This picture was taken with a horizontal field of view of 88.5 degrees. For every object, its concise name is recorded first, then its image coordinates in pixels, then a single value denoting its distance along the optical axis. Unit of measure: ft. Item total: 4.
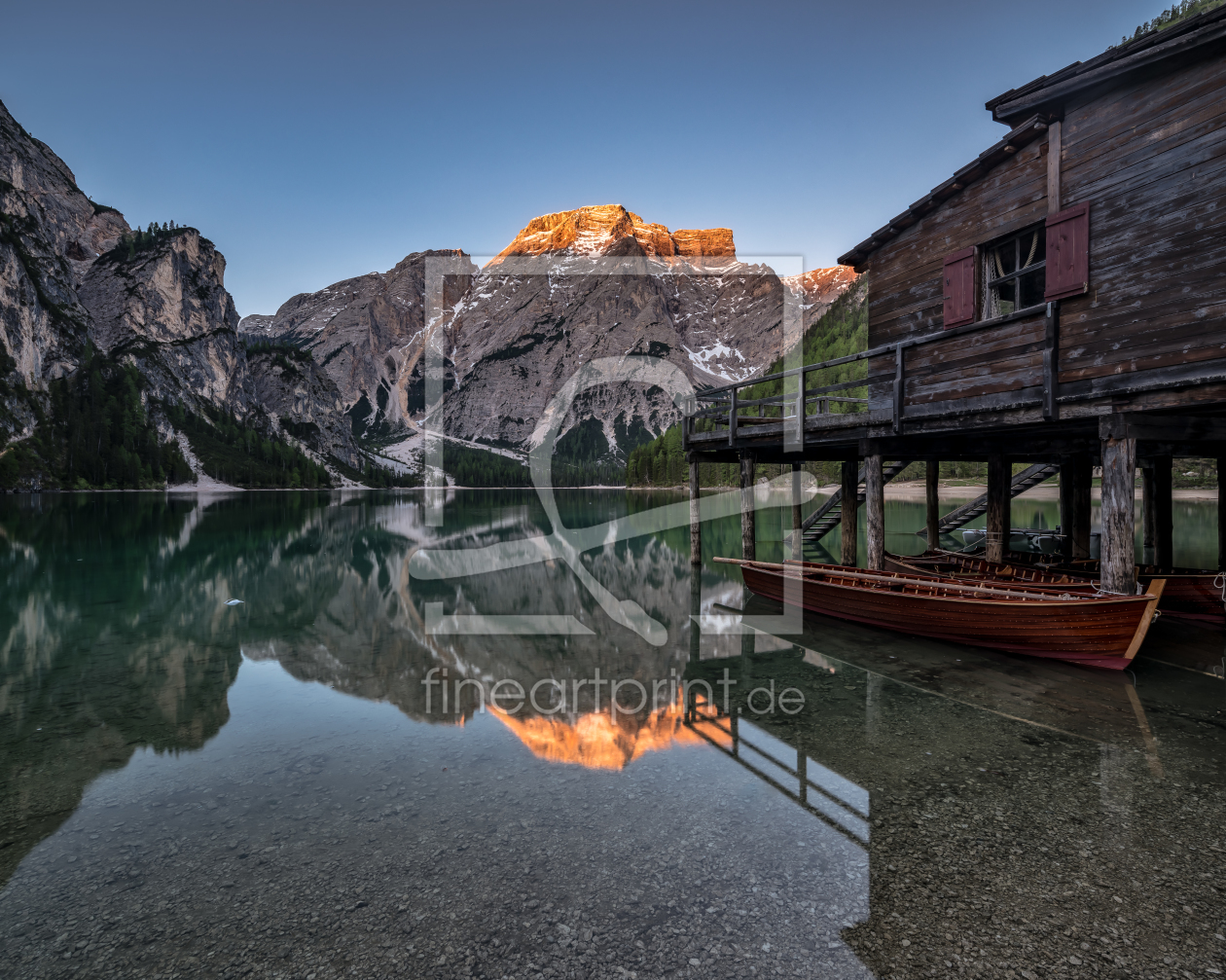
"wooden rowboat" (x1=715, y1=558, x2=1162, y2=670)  35.01
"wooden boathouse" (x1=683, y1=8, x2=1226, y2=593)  34.88
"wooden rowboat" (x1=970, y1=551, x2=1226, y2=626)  46.11
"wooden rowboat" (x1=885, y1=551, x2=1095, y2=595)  42.16
